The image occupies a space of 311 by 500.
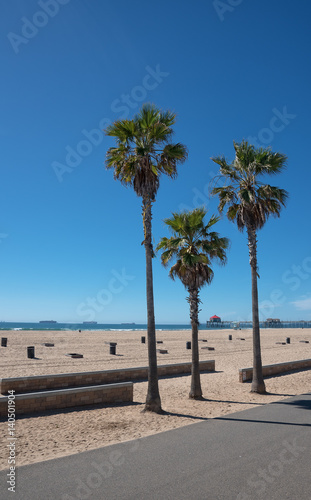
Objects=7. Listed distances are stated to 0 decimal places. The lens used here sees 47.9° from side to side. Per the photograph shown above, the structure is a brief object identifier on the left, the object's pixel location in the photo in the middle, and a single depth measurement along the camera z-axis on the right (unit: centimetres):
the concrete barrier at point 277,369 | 1631
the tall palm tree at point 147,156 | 1146
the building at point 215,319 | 15525
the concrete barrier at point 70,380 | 1261
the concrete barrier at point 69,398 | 980
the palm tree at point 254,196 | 1420
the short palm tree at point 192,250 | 1344
